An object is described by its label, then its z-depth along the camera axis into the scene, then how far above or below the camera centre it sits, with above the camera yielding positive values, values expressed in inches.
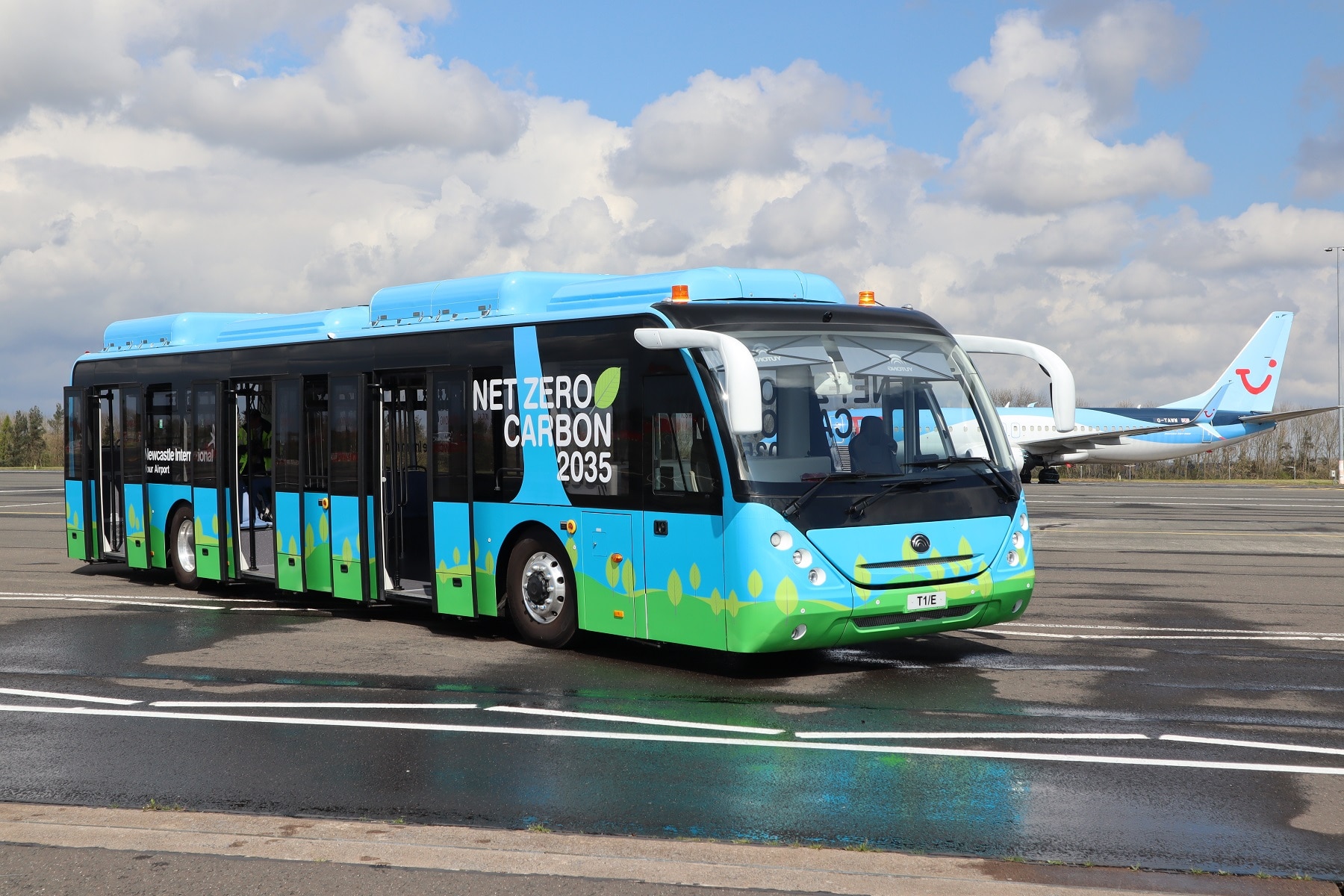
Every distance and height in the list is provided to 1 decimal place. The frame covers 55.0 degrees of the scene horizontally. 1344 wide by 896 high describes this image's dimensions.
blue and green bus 353.7 -4.1
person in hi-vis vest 564.1 +1.6
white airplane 2032.5 +14.6
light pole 2209.6 +35.8
